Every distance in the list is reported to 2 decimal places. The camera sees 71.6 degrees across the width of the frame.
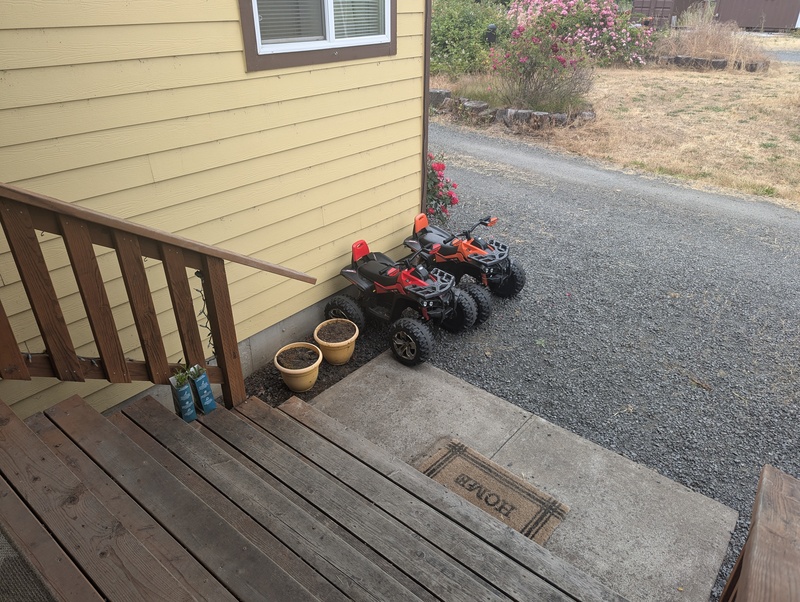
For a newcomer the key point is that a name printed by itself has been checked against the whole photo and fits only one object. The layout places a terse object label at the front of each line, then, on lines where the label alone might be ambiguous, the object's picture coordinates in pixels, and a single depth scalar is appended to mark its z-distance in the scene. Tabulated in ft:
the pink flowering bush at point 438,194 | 19.02
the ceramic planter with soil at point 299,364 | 12.32
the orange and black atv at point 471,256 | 14.83
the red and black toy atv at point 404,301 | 13.19
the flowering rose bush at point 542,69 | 32.81
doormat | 9.47
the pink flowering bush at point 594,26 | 36.91
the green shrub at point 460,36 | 41.60
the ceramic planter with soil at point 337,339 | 13.20
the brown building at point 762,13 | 71.92
